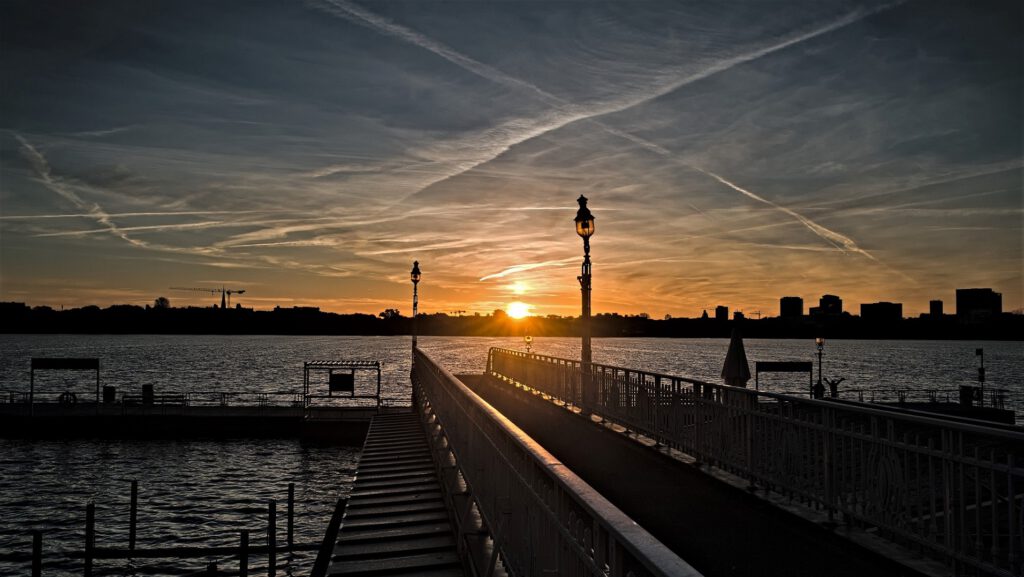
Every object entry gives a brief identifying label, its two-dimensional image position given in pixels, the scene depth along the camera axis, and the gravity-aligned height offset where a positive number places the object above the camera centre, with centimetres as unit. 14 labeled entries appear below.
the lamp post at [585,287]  1845 +120
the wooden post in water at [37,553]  1900 -621
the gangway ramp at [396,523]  822 -278
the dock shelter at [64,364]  5059 -280
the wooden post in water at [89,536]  2106 -665
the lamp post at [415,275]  3867 +293
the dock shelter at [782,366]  4718 -242
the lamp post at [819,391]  4672 -404
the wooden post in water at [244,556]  1880 -617
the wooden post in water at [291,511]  2616 -688
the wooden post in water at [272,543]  2033 -648
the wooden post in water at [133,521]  2573 -725
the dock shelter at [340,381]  4812 -372
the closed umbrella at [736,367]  1714 -89
